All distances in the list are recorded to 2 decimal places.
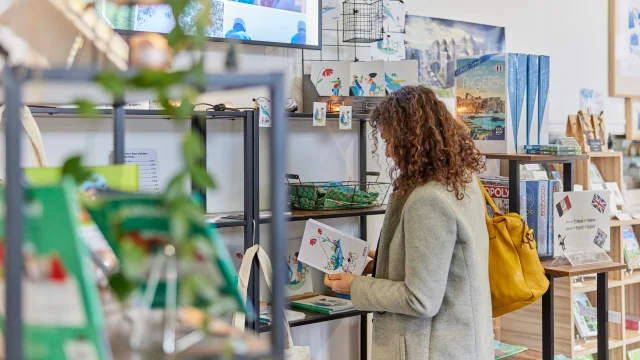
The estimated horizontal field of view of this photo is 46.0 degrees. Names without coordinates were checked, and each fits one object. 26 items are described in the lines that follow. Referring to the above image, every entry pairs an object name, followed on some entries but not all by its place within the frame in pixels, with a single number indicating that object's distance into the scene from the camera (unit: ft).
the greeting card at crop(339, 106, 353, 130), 10.23
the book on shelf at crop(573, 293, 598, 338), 13.41
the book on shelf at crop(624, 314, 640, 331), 15.16
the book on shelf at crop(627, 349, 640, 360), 14.79
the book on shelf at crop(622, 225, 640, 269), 14.82
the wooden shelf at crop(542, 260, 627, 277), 9.92
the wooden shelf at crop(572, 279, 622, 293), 12.93
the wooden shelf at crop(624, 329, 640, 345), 14.32
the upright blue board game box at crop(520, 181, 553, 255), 10.34
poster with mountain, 11.96
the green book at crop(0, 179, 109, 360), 2.03
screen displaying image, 8.95
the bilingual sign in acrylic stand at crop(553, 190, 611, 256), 10.39
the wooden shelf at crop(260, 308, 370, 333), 9.61
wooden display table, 10.03
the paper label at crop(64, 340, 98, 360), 2.05
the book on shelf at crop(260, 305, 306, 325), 9.48
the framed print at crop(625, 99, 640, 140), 16.25
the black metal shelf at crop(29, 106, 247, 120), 7.63
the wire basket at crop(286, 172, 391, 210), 9.98
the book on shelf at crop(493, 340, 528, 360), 10.91
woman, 7.00
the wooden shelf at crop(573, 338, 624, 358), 12.77
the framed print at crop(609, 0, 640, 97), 15.76
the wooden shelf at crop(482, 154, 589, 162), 10.20
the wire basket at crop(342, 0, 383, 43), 10.89
